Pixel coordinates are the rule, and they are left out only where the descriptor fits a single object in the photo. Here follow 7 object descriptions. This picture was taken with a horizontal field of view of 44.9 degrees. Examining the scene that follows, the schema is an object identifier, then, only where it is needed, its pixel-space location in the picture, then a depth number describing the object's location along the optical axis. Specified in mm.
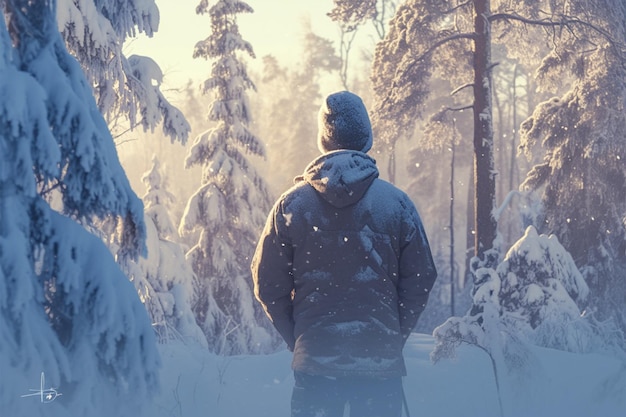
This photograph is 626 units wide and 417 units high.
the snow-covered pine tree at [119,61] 8898
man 4047
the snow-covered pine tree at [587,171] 17094
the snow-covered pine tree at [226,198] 21641
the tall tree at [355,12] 16188
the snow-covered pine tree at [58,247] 4211
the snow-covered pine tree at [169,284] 14062
